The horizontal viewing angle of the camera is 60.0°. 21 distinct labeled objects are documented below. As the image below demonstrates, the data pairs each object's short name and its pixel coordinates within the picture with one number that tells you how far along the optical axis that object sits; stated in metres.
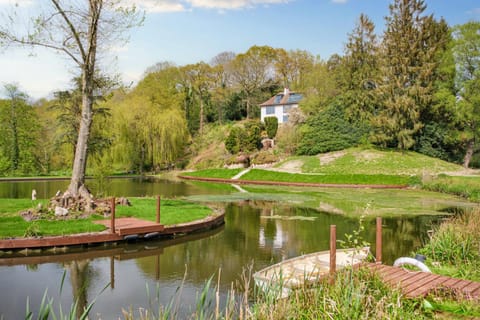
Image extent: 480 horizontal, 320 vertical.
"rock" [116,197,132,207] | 17.50
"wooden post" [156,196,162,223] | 13.61
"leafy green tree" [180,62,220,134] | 60.62
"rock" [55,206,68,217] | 13.95
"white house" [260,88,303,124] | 55.50
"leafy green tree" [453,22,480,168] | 38.16
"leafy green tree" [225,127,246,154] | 48.81
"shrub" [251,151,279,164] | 45.66
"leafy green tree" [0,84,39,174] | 45.41
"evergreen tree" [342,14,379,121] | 45.44
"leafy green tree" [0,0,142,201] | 15.66
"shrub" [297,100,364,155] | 44.88
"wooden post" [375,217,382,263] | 8.53
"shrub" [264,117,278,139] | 51.06
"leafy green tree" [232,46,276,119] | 62.28
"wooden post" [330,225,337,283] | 6.78
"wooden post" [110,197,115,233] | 12.30
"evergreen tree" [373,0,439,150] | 41.34
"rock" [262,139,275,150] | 49.34
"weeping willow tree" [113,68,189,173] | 43.81
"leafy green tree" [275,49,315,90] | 66.00
